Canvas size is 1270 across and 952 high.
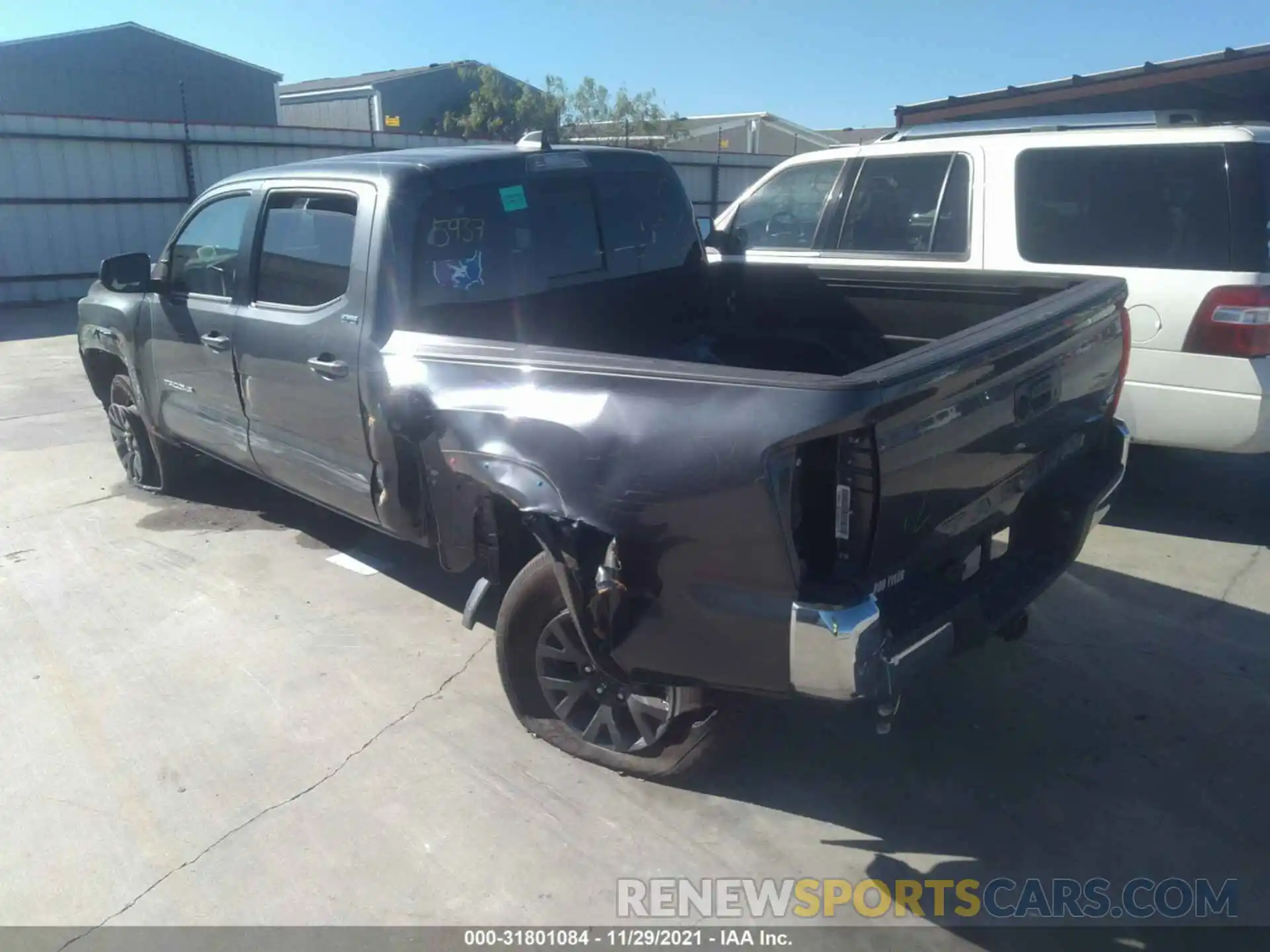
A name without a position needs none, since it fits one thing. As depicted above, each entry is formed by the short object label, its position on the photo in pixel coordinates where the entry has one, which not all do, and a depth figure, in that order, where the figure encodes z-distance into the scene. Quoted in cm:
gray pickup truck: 253
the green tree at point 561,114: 3281
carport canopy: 830
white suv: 471
